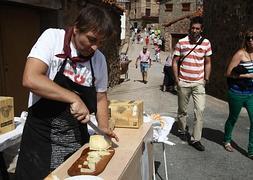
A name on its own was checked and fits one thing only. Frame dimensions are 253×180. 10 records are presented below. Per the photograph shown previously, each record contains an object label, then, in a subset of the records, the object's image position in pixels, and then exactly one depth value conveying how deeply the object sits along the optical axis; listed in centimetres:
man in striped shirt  321
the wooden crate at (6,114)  188
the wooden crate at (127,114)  199
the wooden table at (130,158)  126
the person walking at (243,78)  302
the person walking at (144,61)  906
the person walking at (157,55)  1638
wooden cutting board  121
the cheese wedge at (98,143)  142
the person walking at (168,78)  743
